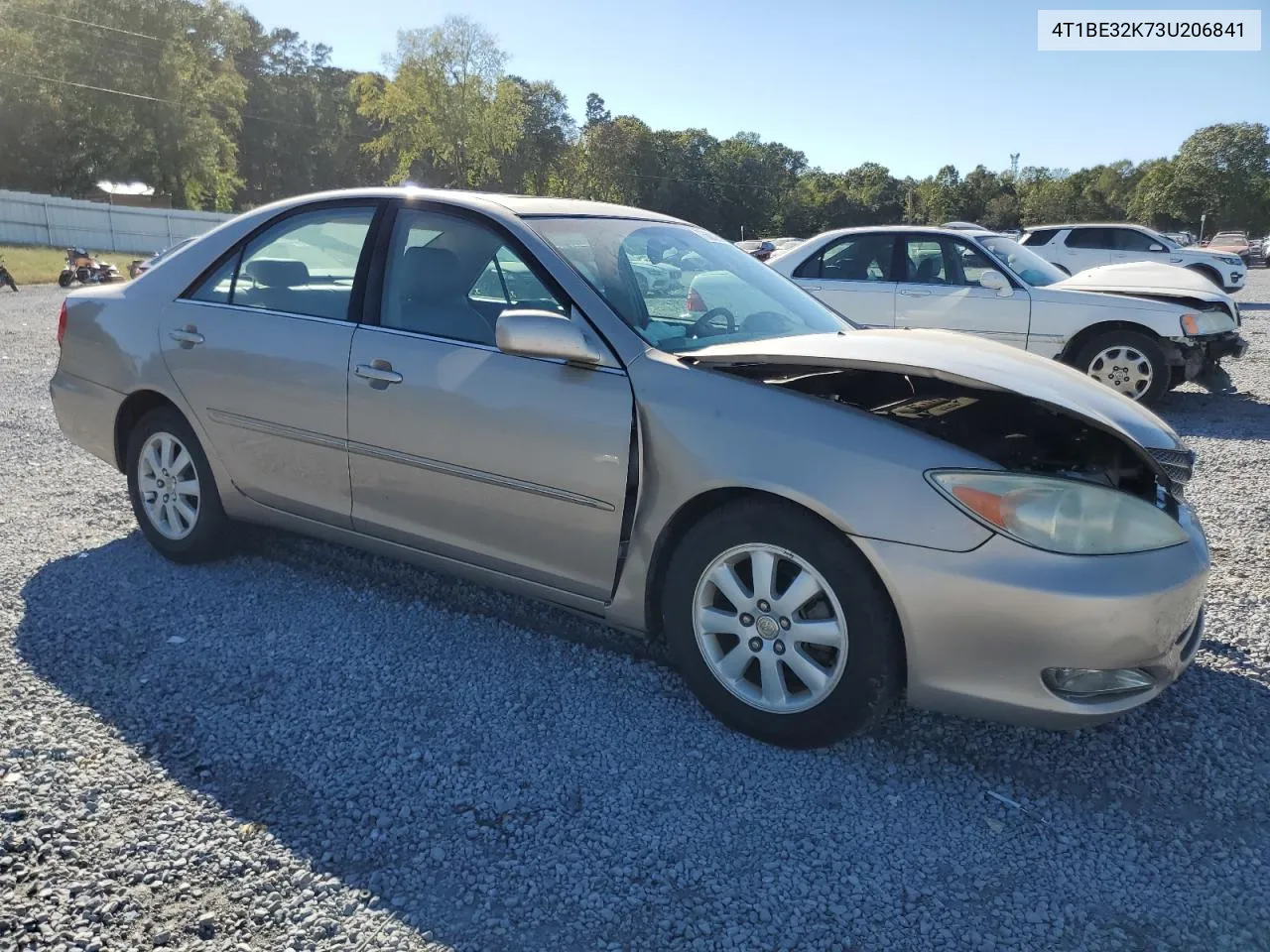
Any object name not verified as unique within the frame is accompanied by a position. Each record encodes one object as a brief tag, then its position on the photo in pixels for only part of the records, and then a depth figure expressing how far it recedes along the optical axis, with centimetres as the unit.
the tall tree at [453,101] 5862
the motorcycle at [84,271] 2247
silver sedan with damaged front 256
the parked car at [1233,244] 3584
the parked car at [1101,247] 1767
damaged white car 816
